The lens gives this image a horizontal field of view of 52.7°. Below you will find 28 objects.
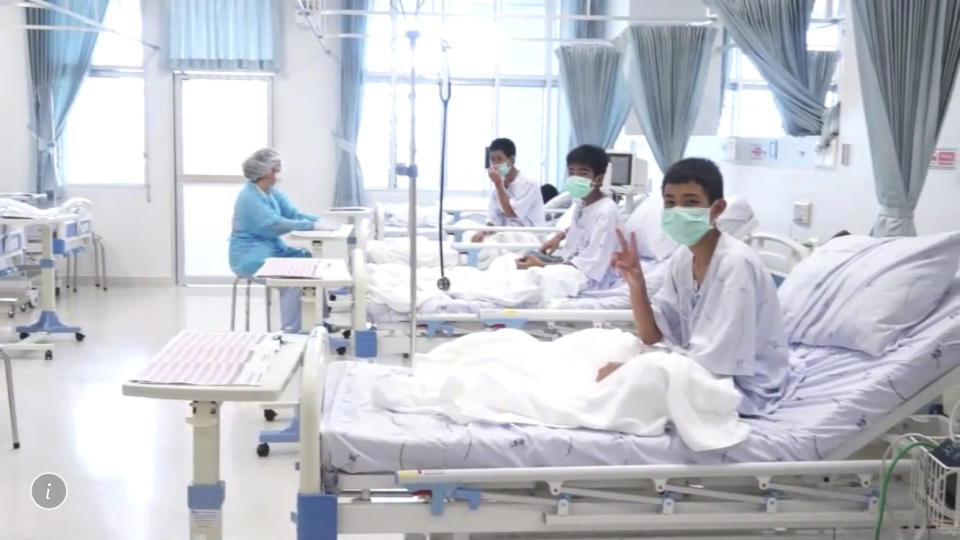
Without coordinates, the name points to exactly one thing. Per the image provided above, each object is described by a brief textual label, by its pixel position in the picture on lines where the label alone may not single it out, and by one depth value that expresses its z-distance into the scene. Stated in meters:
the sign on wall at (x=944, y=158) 3.60
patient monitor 5.72
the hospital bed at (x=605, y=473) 2.25
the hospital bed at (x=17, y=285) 6.08
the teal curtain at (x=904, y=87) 3.19
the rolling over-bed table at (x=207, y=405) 2.00
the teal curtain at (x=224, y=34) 8.58
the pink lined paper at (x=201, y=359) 2.07
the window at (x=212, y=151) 8.92
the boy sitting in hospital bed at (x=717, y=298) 2.61
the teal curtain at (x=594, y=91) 7.54
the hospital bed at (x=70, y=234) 6.13
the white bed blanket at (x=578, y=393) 2.38
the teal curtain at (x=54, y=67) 8.40
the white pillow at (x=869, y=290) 2.67
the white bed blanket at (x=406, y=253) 5.34
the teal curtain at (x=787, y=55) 4.89
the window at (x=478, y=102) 8.81
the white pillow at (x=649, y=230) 4.83
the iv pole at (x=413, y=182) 2.86
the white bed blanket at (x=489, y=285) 4.17
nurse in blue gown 5.48
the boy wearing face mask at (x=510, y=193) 6.48
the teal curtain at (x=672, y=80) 5.85
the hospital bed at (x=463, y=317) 3.90
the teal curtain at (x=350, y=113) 8.55
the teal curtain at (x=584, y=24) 8.72
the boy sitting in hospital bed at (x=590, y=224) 4.71
